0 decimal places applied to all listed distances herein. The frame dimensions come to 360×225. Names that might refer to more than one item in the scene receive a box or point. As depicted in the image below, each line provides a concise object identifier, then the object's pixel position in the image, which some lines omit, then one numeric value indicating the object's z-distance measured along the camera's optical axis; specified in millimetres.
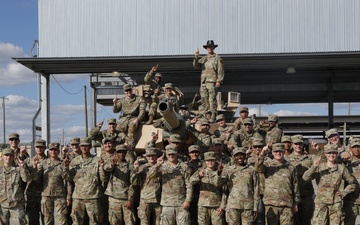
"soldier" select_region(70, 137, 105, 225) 9727
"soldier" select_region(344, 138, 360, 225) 9297
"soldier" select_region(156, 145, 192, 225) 9195
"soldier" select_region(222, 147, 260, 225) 8984
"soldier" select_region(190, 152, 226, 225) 9219
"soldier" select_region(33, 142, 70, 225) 10062
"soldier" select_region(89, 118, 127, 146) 11211
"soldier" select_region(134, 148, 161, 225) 9516
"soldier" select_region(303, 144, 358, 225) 9031
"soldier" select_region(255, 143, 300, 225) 9047
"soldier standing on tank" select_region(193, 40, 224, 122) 14016
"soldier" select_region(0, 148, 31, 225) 9820
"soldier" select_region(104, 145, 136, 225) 9656
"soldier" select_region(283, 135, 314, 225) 9953
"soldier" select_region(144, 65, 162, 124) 12391
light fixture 24812
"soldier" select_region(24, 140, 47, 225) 10430
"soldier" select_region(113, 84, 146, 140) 12133
